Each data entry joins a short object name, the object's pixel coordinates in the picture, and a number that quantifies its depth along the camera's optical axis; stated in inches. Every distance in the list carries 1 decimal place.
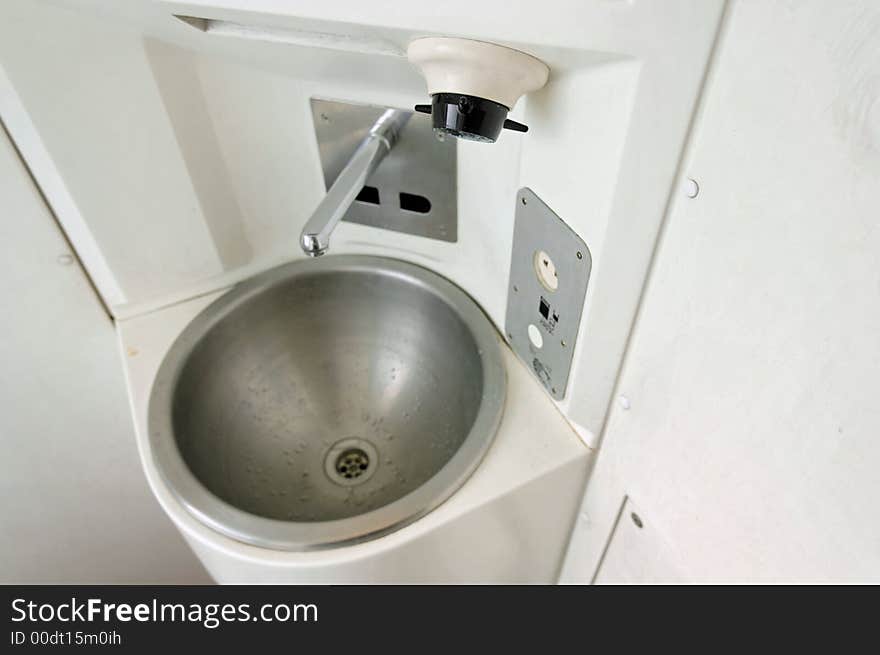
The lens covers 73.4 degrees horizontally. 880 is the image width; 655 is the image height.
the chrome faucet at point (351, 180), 23.1
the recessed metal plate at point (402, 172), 29.3
